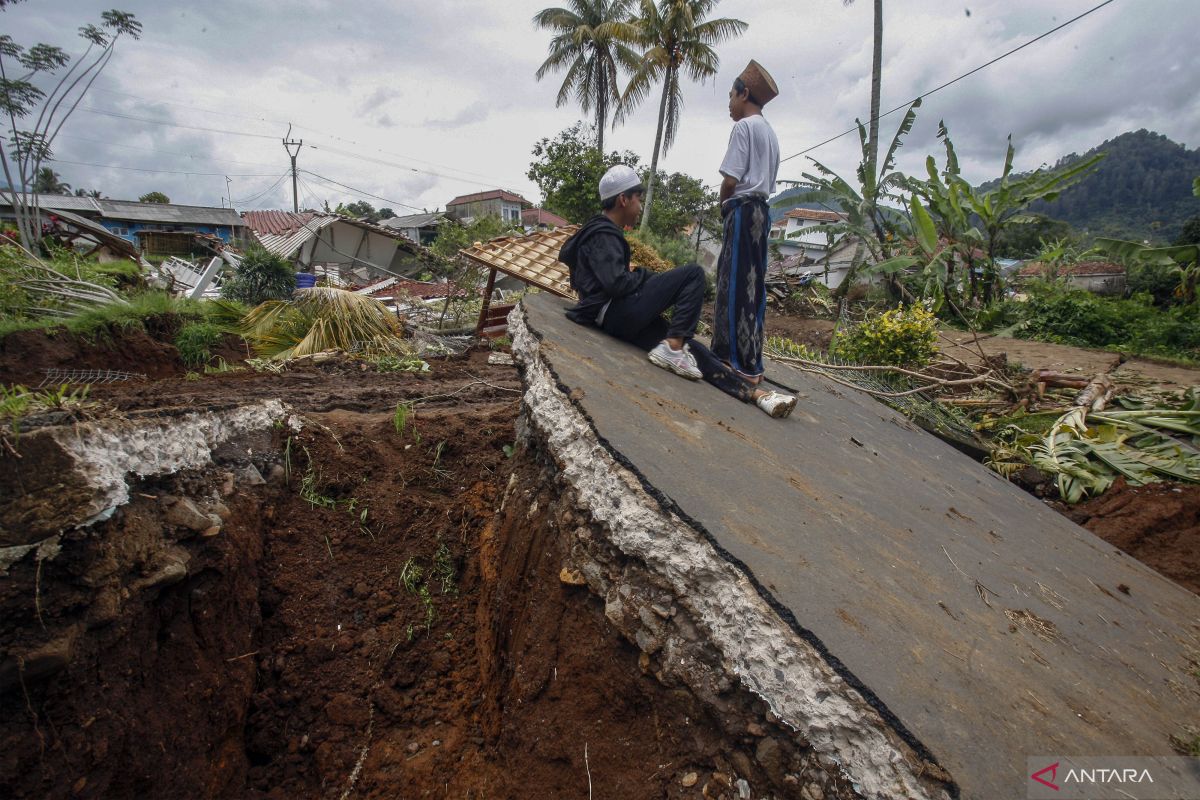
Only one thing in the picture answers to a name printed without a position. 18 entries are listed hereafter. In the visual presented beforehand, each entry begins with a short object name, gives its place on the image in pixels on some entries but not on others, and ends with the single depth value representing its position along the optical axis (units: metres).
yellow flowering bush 5.75
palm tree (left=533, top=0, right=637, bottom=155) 21.72
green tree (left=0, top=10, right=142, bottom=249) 12.03
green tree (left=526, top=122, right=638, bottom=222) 19.59
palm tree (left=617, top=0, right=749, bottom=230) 18.19
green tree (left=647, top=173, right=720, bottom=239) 25.00
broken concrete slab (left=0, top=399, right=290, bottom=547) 1.64
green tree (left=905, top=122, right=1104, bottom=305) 8.84
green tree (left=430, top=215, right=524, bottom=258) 19.62
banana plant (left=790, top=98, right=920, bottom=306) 10.48
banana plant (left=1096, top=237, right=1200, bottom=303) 5.97
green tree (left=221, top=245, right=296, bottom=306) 12.59
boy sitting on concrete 2.97
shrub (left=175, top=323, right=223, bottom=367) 6.79
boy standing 2.84
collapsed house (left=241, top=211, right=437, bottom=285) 20.93
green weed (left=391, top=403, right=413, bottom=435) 2.96
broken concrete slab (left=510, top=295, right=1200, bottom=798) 1.18
